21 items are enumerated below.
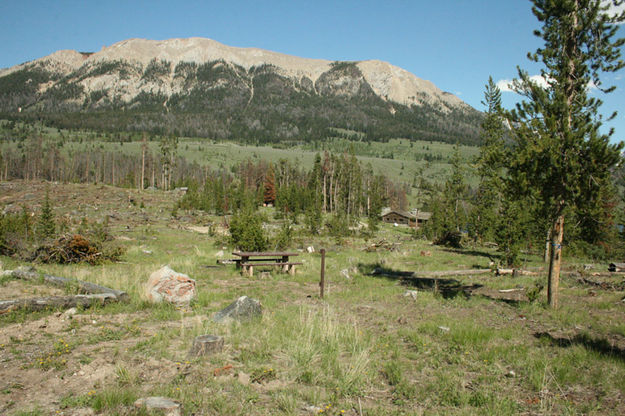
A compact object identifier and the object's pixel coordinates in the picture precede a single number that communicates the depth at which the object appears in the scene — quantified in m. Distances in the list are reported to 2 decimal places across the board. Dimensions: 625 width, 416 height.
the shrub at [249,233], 19.48
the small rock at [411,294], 11.27
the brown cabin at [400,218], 78.19
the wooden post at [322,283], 10.97
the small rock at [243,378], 5.26
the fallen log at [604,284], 12.96
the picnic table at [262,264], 15.10
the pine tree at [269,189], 77.94
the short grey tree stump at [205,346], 6.11
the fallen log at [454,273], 15.75
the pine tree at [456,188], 47.34
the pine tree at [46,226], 19.47
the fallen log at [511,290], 12.60
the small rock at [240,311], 8.02
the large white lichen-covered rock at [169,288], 9.56
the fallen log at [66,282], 9.60
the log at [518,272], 16.52
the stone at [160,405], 4.29
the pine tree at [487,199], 31.96
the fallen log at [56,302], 7.96
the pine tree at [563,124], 8.81
